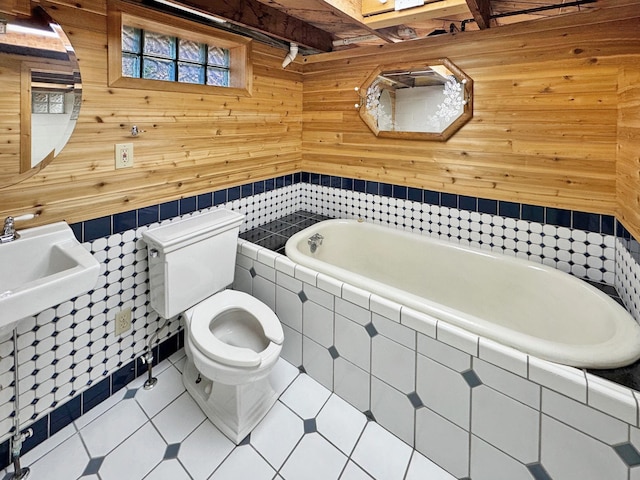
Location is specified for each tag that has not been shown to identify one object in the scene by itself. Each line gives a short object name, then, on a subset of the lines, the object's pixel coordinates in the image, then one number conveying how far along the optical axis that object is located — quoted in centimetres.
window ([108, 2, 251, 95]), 157
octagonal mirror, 209
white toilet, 148
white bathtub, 125
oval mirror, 129
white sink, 101
